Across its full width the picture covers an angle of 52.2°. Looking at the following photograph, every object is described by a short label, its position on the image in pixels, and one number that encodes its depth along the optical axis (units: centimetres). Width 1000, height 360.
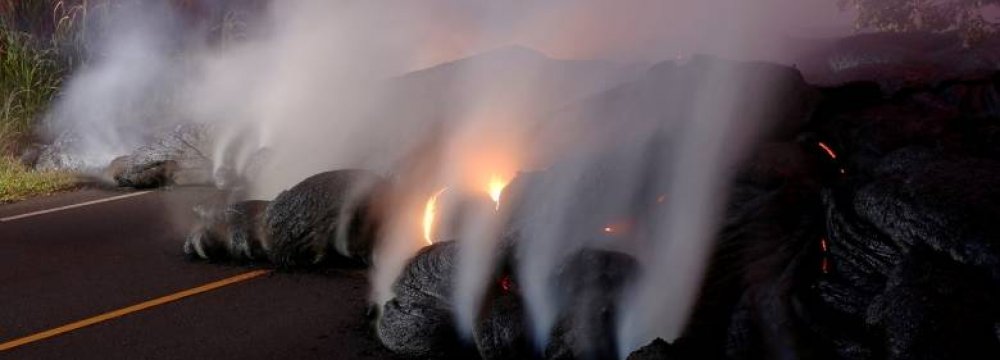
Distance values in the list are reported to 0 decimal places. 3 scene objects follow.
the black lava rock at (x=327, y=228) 756
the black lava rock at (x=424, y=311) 561
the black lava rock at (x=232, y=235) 781
